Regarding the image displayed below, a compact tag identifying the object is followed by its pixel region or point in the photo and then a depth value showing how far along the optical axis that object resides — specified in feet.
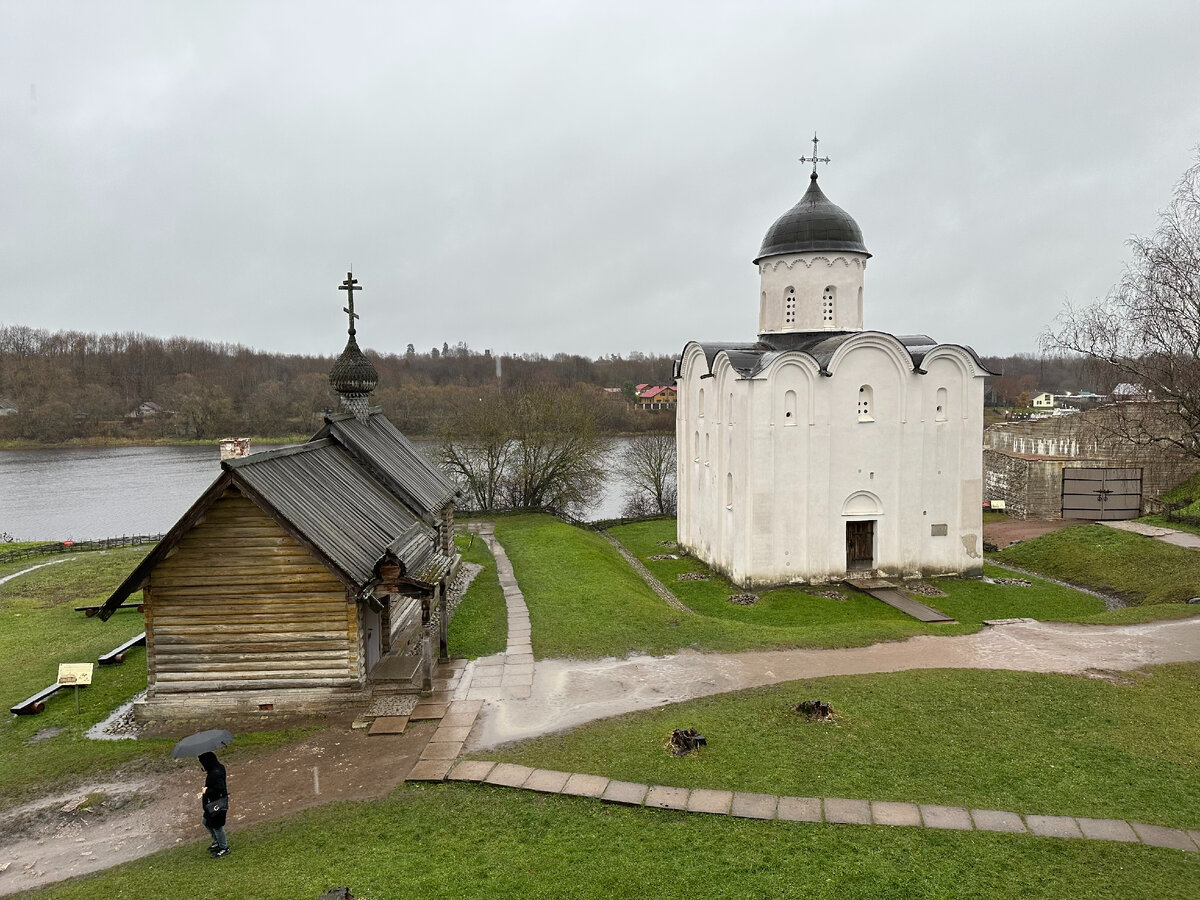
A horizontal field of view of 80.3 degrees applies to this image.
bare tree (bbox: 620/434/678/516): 121.19
